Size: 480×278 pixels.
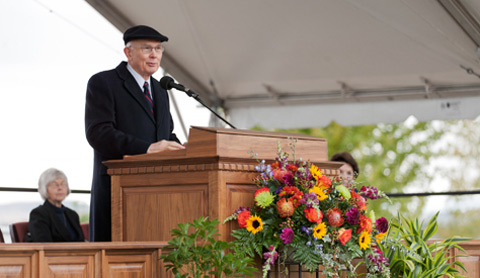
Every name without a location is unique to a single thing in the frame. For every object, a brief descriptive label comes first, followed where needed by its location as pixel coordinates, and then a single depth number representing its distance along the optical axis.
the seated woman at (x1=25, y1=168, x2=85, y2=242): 10.31
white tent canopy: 12.55
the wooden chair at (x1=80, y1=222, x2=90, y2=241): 11.45
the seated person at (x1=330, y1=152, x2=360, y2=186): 11.59
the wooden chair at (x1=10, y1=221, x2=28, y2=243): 10.29
